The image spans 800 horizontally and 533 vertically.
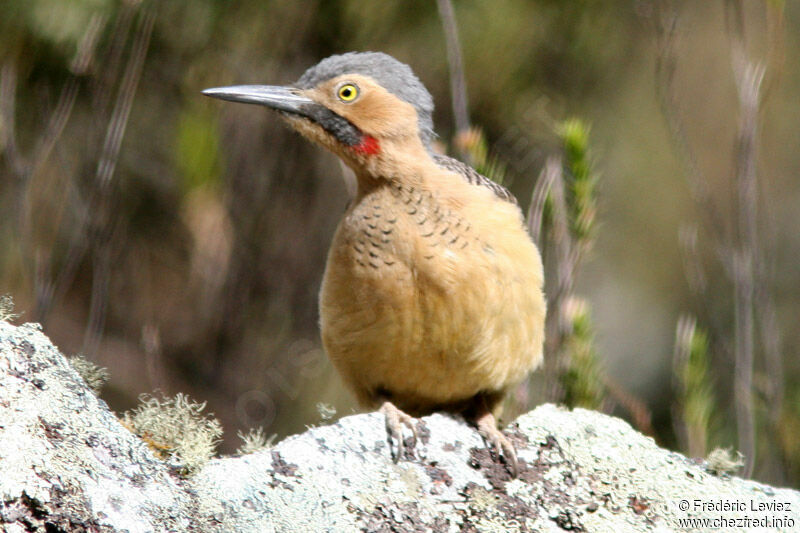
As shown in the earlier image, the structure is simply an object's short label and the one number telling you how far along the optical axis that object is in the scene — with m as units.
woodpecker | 7.12
